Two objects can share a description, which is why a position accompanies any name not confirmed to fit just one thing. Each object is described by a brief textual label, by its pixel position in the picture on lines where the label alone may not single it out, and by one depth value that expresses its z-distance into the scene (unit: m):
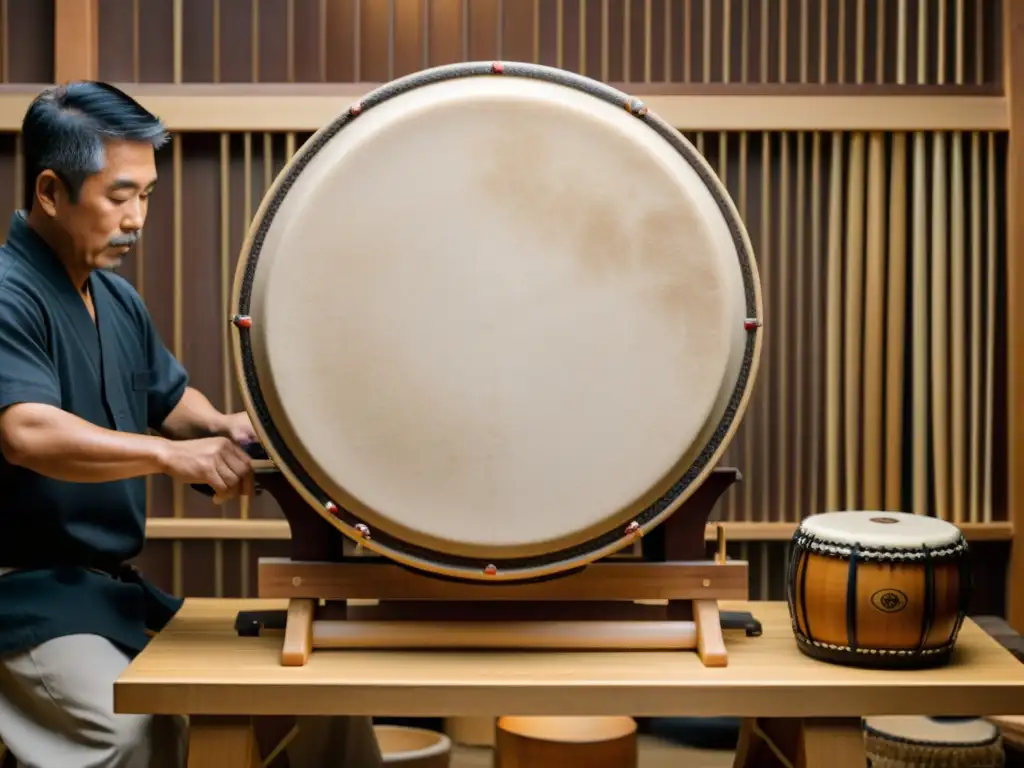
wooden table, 1.87
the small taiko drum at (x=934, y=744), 2.77
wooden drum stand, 2.02
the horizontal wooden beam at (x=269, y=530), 3.34
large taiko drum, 1.90
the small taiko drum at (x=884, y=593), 1.93
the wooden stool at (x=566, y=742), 2.51
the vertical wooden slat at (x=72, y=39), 3.29
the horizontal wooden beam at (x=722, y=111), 3.28
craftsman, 1.96
